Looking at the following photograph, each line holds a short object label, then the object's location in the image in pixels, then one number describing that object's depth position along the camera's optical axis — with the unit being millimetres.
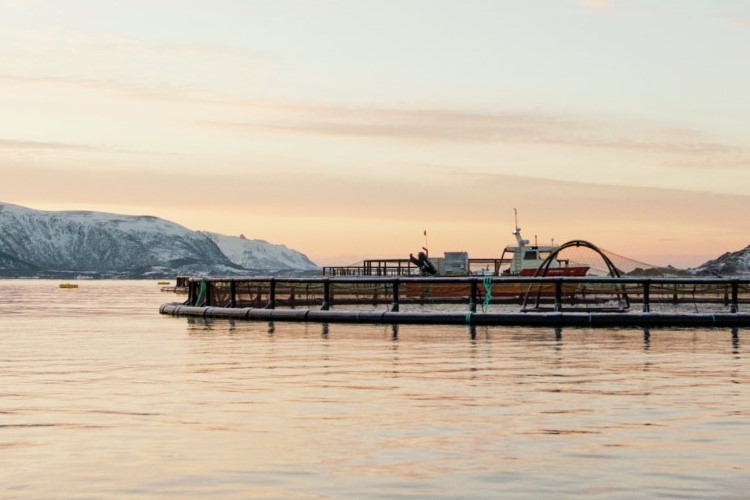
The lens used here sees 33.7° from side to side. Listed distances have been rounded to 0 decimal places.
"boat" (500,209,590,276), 79488
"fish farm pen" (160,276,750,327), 36781
